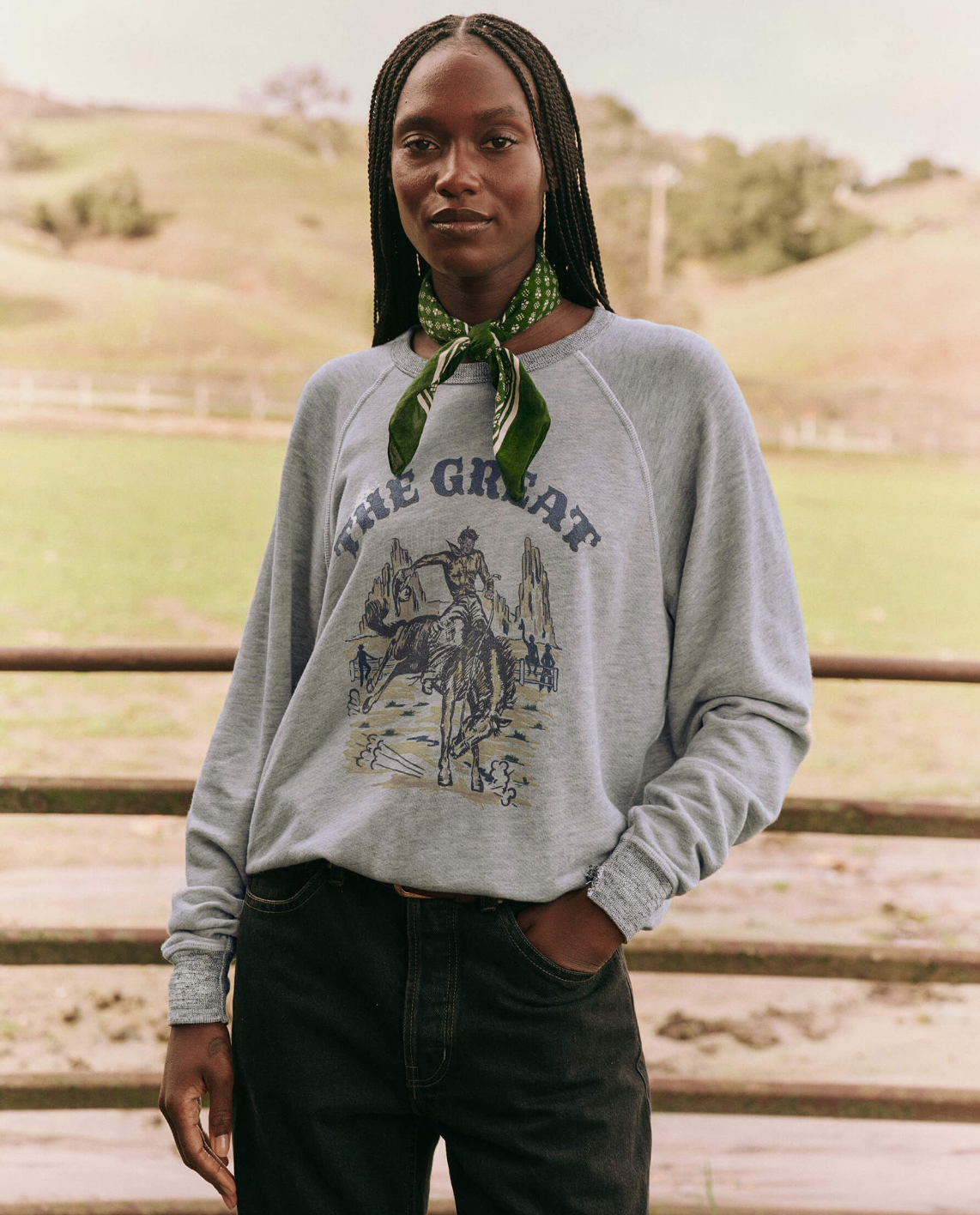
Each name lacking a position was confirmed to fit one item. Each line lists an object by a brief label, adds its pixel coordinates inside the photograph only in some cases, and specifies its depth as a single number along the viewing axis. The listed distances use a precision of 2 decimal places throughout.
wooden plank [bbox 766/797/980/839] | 1.69
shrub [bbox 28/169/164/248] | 37.78
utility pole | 34.25
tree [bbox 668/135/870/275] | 37.94
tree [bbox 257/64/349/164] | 41.06
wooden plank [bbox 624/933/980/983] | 1.72
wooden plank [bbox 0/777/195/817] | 1.70
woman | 1.05
